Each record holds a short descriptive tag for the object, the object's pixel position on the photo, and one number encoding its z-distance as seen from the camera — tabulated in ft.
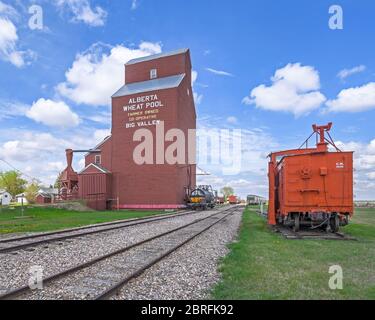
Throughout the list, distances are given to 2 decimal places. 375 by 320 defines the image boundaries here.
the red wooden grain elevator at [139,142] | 127.85
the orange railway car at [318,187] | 41.06
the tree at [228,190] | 466.13
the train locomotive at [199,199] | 126.52
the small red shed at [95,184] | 130.52
